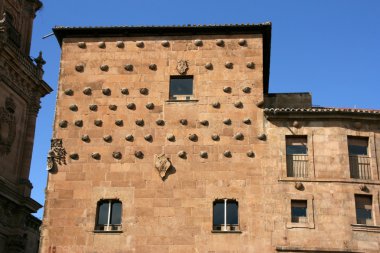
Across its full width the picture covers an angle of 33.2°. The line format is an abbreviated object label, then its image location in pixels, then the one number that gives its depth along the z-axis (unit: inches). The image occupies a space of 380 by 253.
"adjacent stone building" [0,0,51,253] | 1860.2
